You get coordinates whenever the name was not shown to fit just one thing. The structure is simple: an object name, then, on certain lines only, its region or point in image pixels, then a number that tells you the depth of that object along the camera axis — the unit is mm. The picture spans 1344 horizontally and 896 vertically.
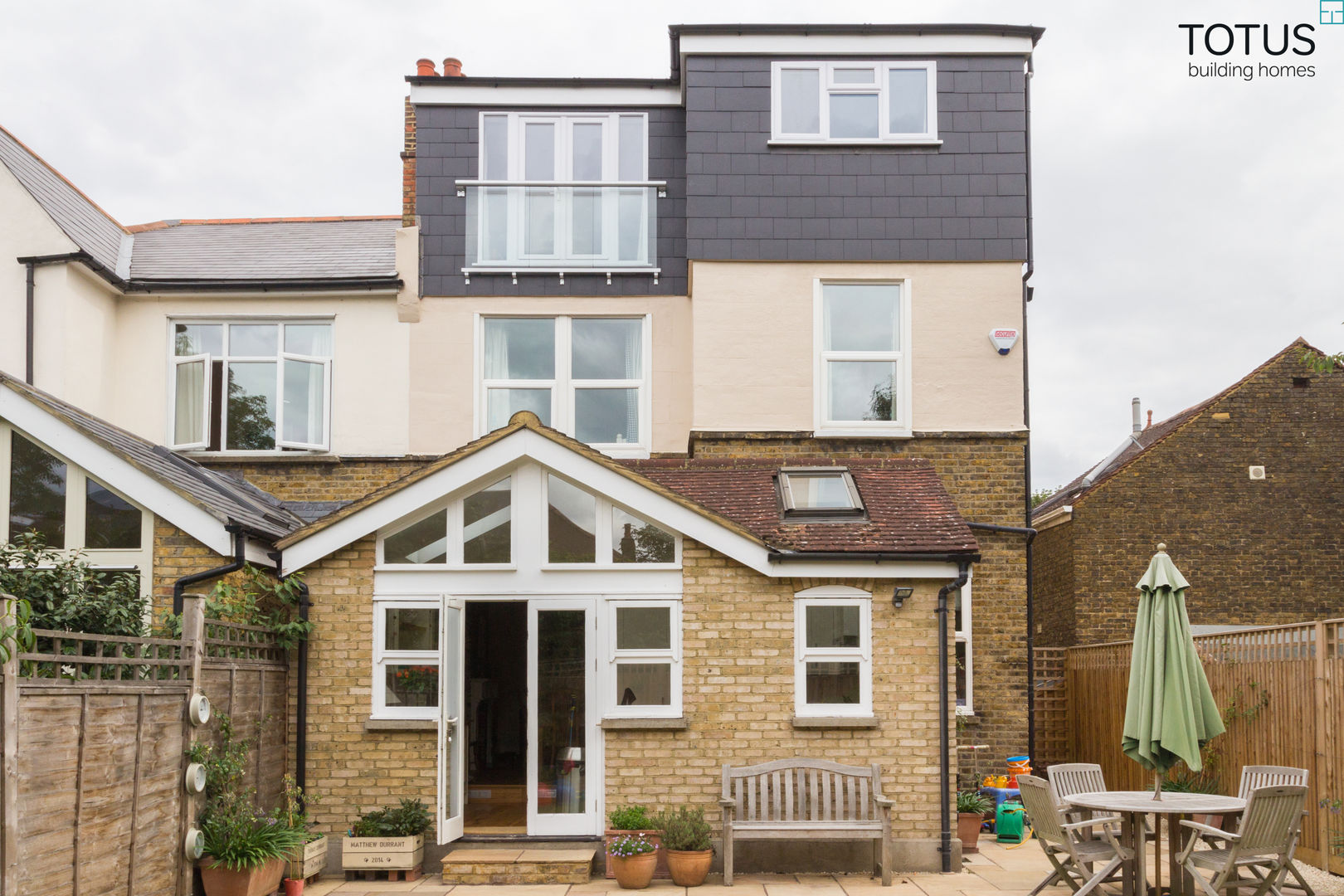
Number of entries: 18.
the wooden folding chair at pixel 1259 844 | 8773
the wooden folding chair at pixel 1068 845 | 9336
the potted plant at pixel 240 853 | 9281
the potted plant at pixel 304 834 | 10320
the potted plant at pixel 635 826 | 10984
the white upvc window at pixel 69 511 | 10828
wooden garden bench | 10875
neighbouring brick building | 19891
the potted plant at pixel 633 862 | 10578
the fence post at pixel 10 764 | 6734
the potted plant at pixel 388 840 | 10789
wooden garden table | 9086
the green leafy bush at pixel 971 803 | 12547
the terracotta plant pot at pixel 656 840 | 10953
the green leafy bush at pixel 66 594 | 9062
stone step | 10836
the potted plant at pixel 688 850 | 10703
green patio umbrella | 9523
